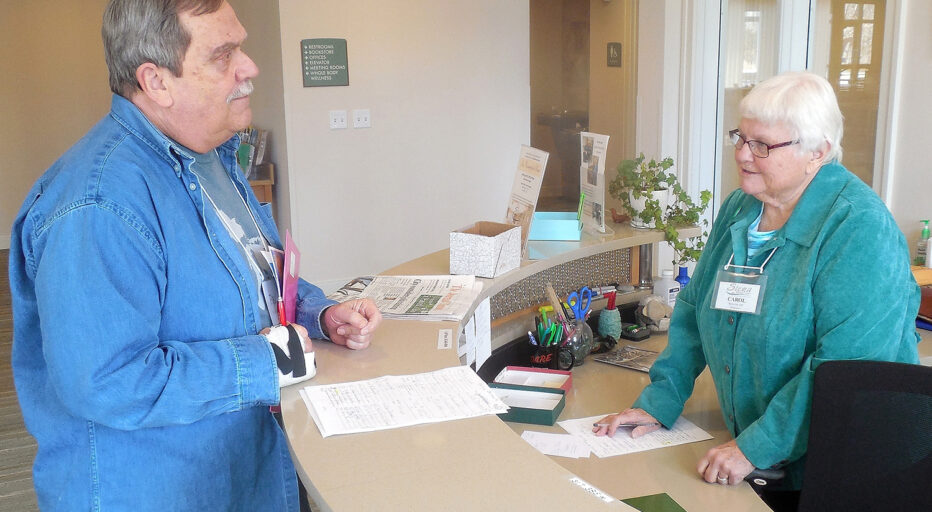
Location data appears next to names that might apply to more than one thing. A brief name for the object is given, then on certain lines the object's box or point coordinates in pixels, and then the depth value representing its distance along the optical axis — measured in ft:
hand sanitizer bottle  10.99
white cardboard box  7.20
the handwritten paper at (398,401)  4.25
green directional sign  17.16
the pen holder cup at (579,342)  7.98
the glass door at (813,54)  12.30
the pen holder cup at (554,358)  7.89
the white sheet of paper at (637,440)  6.03
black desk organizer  7.79
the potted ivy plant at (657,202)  9.13
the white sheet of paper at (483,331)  7.00
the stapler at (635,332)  8.82
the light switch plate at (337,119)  17.67
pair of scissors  8.24
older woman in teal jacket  5.03
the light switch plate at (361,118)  17.90
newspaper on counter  6.26
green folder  5.05
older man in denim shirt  3.78
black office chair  4.71
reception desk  3.44
